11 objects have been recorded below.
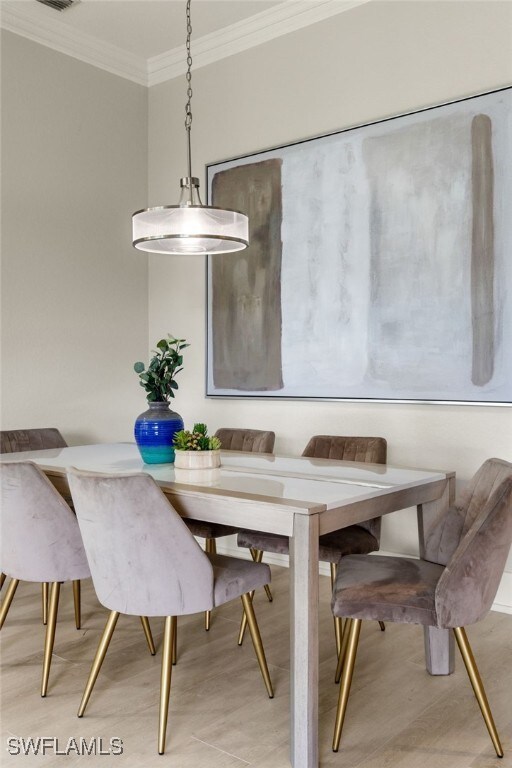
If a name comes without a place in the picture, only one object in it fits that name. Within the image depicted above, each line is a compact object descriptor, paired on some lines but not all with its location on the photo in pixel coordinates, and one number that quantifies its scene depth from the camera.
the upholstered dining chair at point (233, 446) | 2.97
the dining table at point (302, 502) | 1.81
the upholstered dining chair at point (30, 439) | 3.49
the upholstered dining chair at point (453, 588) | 1.81
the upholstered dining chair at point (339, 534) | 2.57
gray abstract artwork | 3.05
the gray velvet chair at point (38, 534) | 2.18
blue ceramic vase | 2.66
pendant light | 2.50
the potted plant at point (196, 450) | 2.44
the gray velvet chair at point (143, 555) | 1.86
